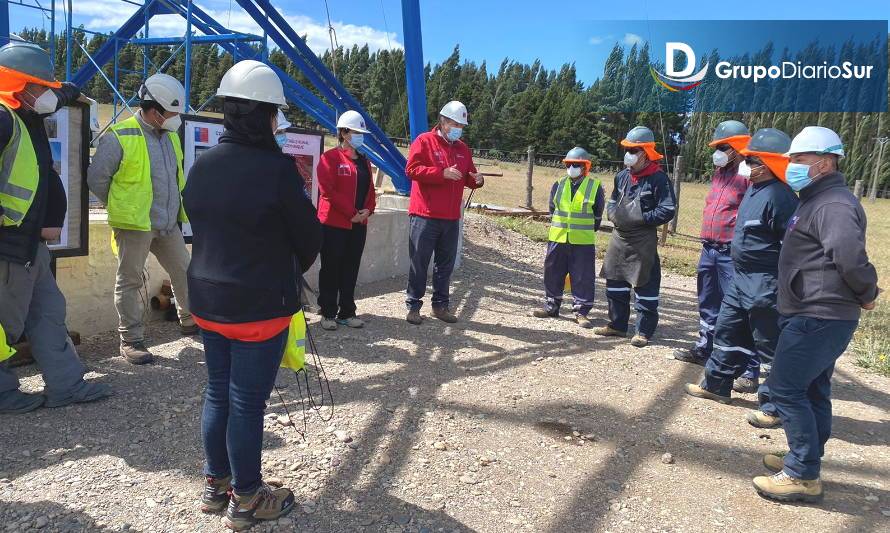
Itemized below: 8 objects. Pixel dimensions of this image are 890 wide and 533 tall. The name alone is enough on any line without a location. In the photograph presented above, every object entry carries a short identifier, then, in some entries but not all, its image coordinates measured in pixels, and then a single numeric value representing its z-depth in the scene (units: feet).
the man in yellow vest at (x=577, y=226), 22.11
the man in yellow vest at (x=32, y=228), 11.25
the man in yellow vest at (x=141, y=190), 14.34
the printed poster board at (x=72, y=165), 14.73
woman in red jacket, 18.75
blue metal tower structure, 27.96
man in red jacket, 19.98
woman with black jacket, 7.95
